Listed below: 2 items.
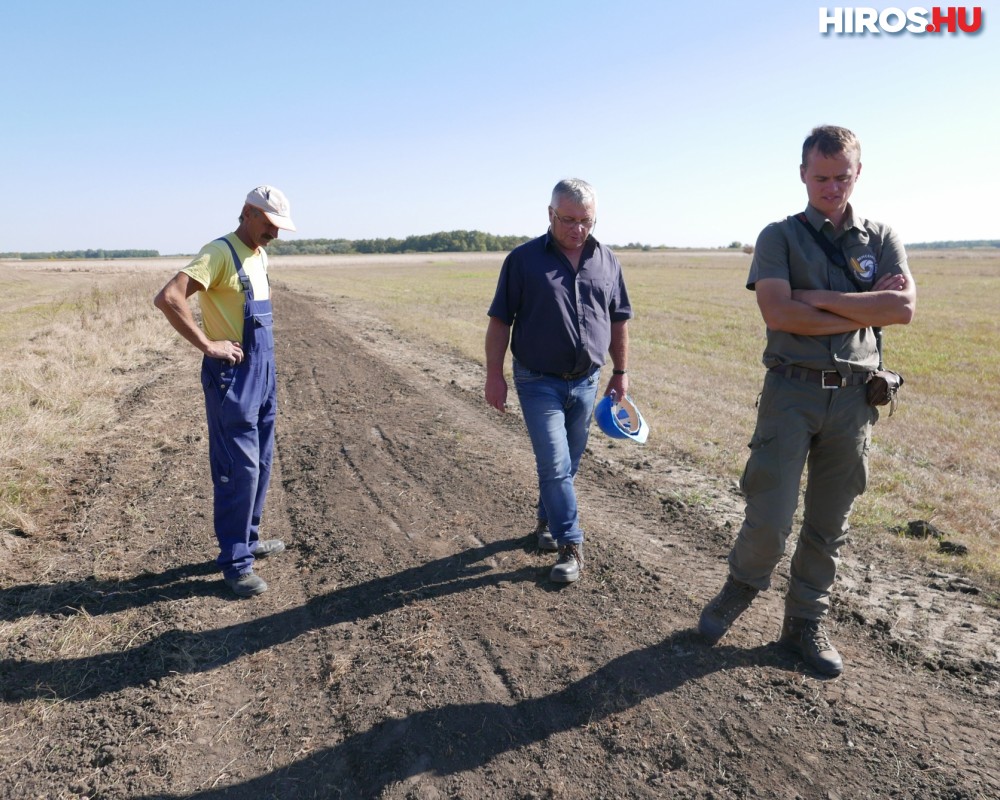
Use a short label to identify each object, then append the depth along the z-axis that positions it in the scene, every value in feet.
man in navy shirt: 13.14
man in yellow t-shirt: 12.50
